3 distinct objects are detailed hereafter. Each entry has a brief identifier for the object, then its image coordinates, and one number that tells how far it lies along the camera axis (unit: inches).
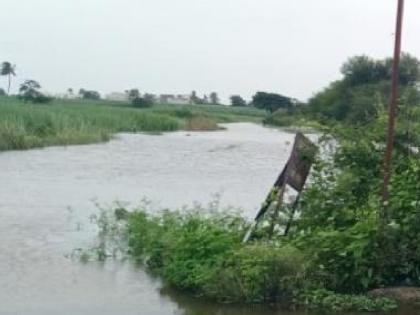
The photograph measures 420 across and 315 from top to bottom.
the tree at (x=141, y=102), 3815.9
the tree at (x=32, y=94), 3080.7
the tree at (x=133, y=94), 4086.1
